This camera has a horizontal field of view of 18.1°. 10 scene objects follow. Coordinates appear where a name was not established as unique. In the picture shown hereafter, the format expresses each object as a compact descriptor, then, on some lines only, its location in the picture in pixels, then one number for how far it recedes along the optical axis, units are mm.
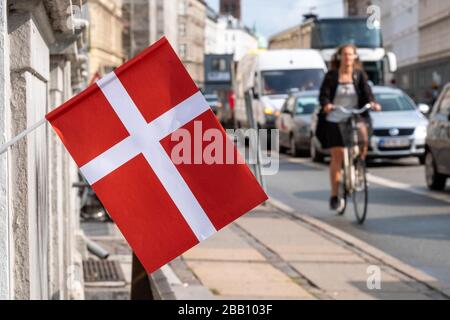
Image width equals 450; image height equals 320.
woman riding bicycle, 12328
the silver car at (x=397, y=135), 22766
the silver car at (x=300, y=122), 26938
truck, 37312
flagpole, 2984
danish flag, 3252
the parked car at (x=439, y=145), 16141
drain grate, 9266
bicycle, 12773
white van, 31969
